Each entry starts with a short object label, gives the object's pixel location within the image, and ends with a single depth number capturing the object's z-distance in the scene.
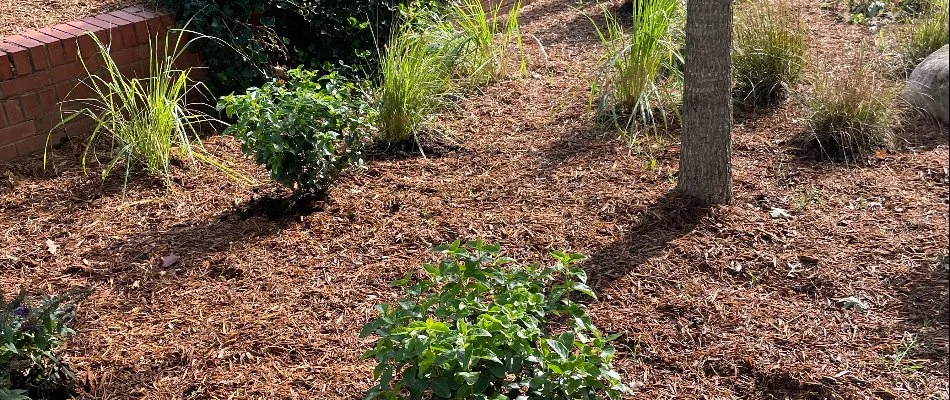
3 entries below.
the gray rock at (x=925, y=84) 4.96
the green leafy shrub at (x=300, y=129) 4.09
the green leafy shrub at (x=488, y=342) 2.50
